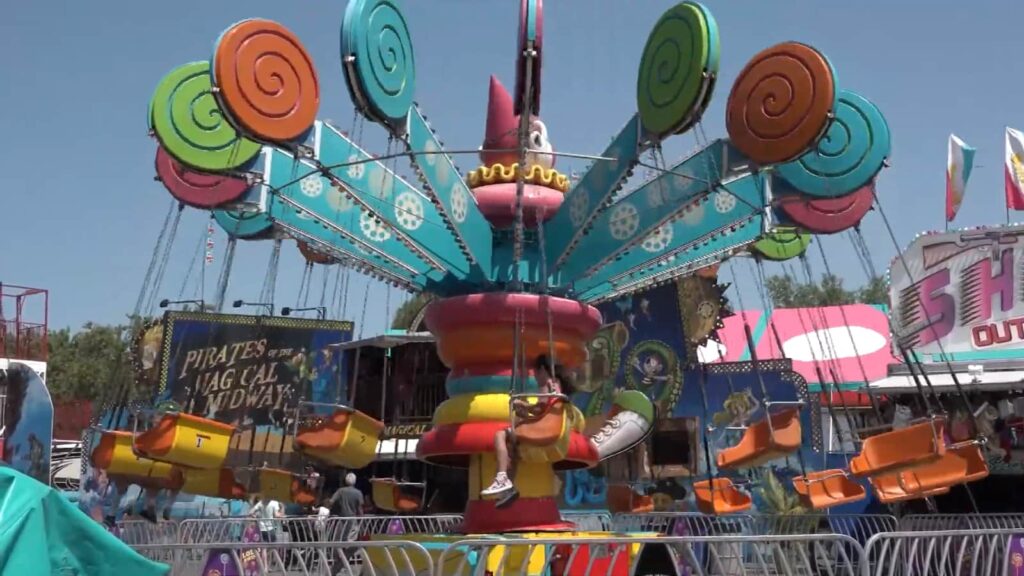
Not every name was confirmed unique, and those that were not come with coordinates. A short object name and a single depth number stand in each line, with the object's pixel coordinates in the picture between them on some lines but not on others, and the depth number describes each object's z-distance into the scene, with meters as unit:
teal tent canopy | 4.53
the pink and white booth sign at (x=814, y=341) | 22.09
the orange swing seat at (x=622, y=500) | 12.93
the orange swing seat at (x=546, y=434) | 8.14
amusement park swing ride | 8.21
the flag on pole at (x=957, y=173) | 20.38
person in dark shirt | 13.17
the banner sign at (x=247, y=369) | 22.67
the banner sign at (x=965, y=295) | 16.53
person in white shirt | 13.88
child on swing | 8.14
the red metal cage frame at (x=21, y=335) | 21.03
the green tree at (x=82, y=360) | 44.22
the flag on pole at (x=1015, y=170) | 19.45
